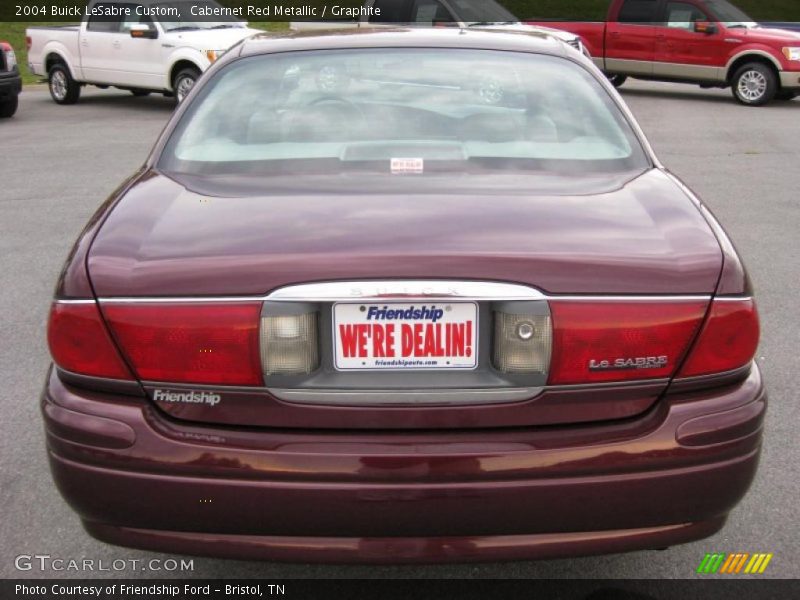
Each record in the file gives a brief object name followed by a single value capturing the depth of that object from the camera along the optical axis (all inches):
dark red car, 89.4
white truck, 587.2
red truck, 625.3
